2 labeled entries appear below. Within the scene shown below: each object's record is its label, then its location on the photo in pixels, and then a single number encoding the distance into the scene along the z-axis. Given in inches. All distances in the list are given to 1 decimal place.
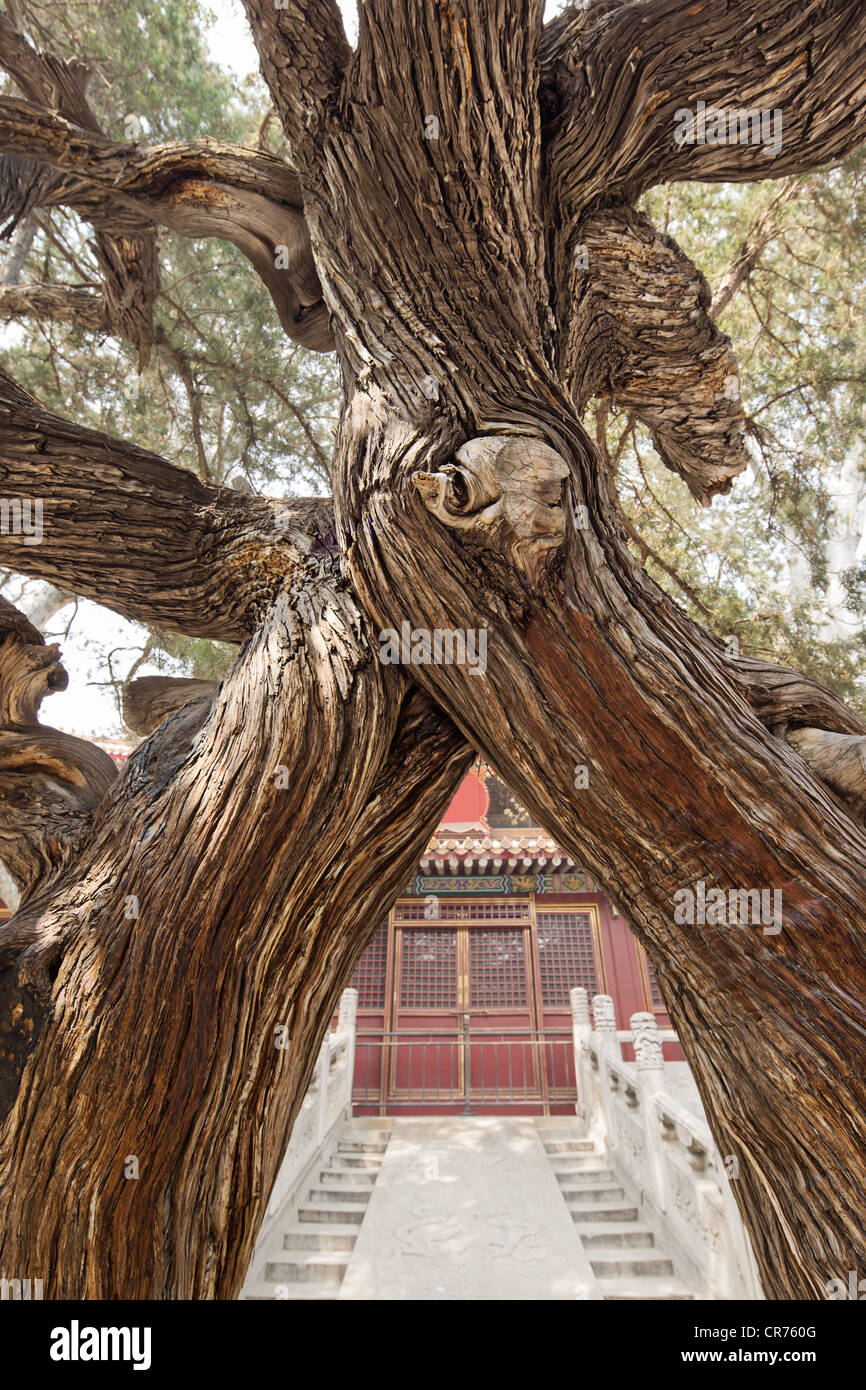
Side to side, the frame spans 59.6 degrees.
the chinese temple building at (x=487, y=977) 394.0
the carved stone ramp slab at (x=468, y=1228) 213.6
